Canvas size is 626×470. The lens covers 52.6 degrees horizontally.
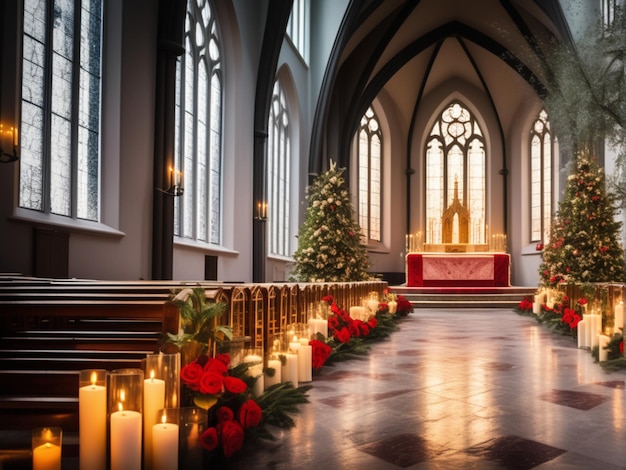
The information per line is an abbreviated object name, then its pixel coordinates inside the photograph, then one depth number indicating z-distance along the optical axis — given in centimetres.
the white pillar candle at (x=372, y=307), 1042
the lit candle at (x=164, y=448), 256
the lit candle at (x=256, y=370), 390
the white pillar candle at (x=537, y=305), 1269
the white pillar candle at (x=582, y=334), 765
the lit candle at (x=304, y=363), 521
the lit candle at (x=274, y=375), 442
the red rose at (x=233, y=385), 327
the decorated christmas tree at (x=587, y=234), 1284
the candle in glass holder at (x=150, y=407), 271
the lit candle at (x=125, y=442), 247
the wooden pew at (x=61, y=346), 313
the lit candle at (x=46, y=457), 219
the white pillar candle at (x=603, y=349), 632
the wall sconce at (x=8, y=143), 567
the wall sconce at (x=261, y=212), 1358
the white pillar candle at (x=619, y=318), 677
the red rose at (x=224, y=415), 322
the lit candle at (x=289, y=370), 477
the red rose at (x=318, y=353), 572
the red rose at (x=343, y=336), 716
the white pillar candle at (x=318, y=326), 657
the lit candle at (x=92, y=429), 259
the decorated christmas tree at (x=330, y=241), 1417
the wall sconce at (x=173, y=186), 910
